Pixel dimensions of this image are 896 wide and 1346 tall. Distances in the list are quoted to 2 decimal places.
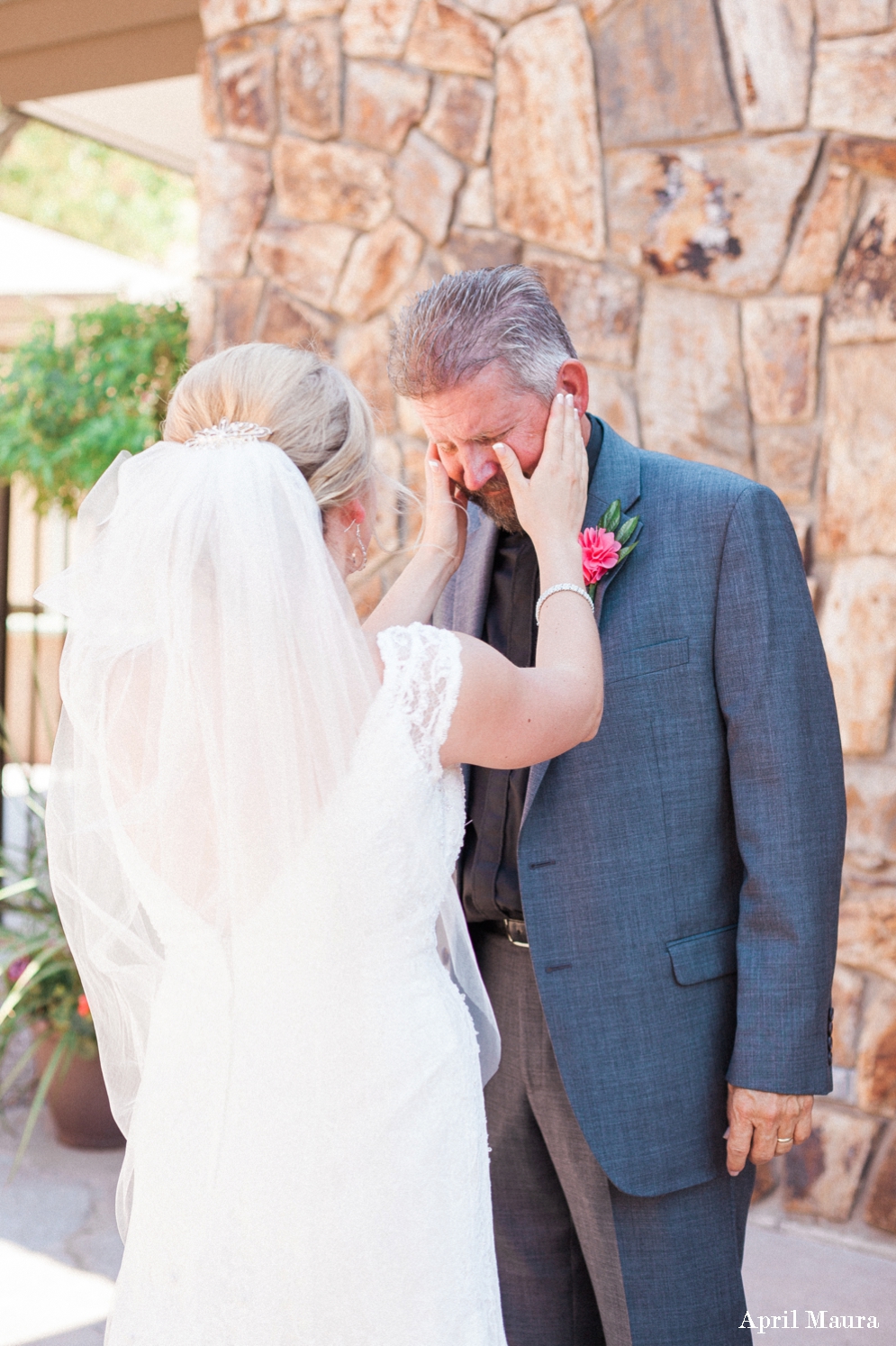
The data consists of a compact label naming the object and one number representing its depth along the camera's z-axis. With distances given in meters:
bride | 1.48
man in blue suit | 1.73
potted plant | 3.70
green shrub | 4.16
